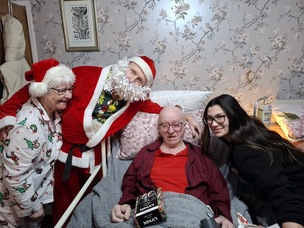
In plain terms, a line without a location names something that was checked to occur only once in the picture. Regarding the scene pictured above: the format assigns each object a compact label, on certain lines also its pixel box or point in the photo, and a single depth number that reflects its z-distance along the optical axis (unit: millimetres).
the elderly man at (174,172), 1176
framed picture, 1730
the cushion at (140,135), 1416
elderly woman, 1058
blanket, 933
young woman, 955
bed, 978
